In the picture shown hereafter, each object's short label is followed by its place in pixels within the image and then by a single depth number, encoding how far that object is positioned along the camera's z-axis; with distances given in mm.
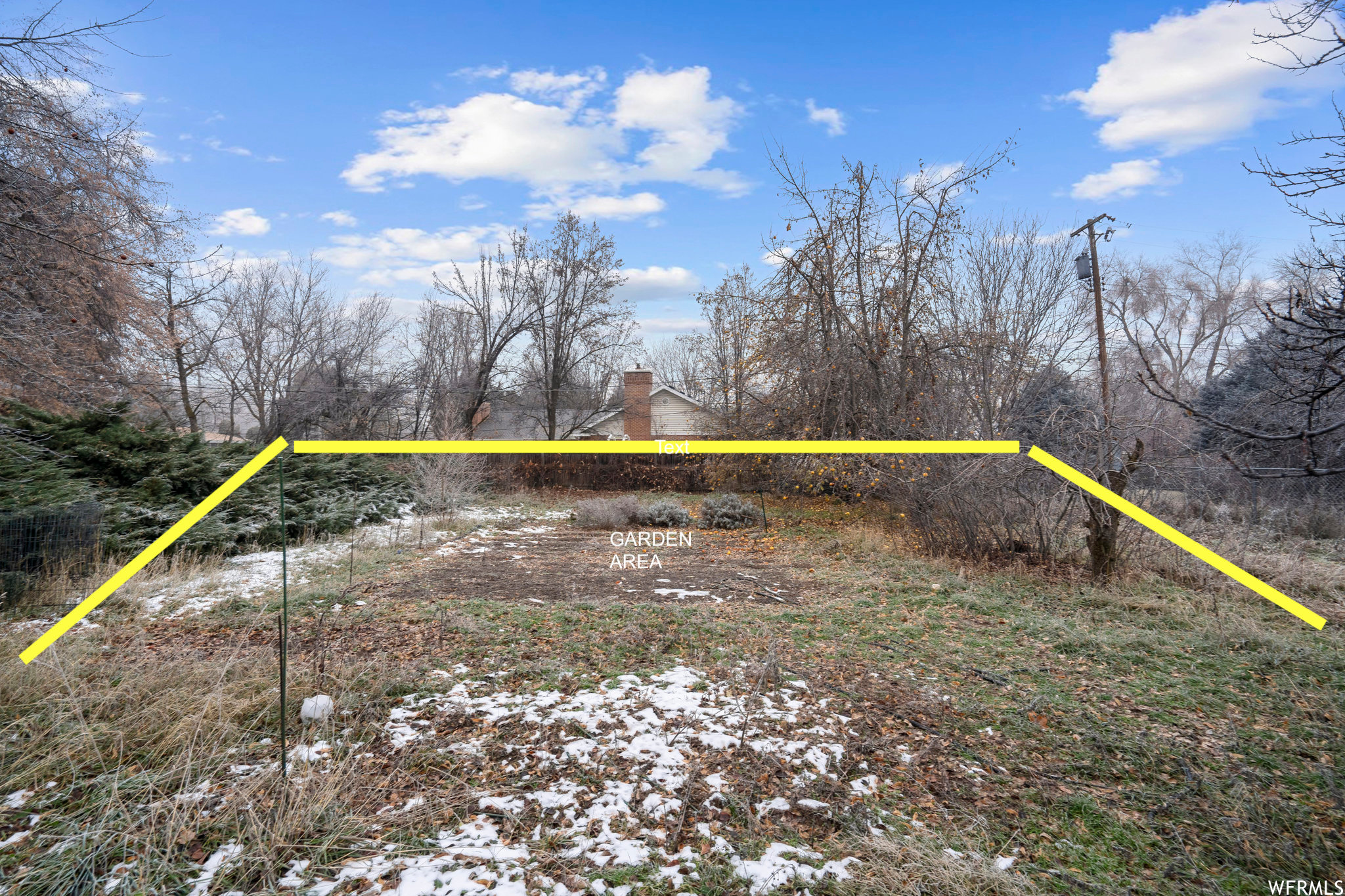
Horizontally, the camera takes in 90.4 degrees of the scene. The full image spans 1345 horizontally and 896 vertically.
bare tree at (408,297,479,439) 27234
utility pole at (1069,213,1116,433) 15414
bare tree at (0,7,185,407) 6006
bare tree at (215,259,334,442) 25562
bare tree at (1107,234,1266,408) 22625
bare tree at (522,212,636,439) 27094
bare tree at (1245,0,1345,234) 3744
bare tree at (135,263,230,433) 11414
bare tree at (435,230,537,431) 27328
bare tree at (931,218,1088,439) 12742
